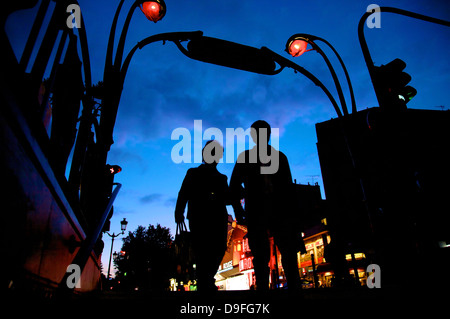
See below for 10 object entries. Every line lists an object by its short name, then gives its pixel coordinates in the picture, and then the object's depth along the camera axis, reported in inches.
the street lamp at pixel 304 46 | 279.7
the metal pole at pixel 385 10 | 198.1
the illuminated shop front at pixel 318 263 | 857.0
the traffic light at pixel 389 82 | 172.2
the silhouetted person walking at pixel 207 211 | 131.3
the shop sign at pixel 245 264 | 1102.8
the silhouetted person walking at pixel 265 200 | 128.8
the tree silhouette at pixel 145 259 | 1651.1
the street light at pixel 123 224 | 815.3
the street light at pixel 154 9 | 207.2
